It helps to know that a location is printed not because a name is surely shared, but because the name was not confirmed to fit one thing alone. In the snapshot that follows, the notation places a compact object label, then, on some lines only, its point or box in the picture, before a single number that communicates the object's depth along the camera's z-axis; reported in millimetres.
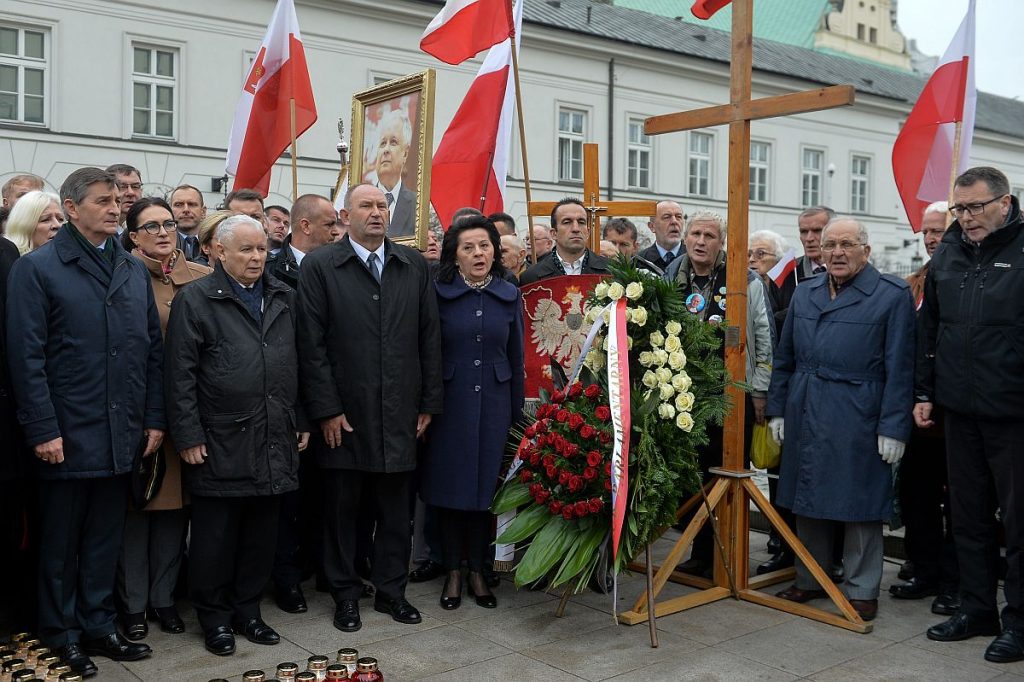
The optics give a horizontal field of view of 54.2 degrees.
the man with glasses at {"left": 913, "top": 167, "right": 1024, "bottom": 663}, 4805
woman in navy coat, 5430
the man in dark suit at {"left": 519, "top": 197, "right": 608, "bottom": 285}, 6246
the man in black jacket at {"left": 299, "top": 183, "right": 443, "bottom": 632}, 5055
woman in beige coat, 4891
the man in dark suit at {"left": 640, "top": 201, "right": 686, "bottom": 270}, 8180
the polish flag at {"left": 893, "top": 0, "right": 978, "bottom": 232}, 7234
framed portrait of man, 5953
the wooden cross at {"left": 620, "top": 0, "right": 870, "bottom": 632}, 5316
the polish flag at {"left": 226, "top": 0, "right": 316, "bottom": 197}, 7828
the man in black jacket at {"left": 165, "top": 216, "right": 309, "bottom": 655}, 4633
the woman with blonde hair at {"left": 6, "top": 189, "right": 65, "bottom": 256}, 5121
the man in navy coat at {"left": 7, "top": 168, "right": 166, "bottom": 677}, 4281
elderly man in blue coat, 5230
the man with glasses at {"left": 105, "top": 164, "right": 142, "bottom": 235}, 5973
